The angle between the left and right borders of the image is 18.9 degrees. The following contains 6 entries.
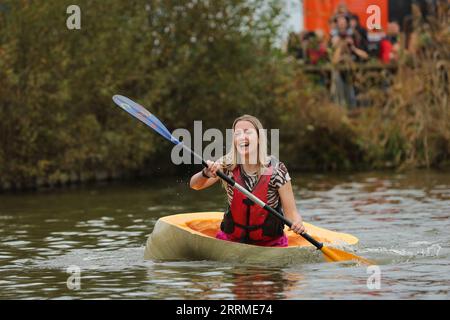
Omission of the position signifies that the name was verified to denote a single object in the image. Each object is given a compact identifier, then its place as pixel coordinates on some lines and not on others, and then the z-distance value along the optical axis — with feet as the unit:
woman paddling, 36.60
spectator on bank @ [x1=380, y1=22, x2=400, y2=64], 79.25
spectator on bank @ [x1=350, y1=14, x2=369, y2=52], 75.72
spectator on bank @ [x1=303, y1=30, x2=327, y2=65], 81.87
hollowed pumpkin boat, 36.47
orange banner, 81.35
